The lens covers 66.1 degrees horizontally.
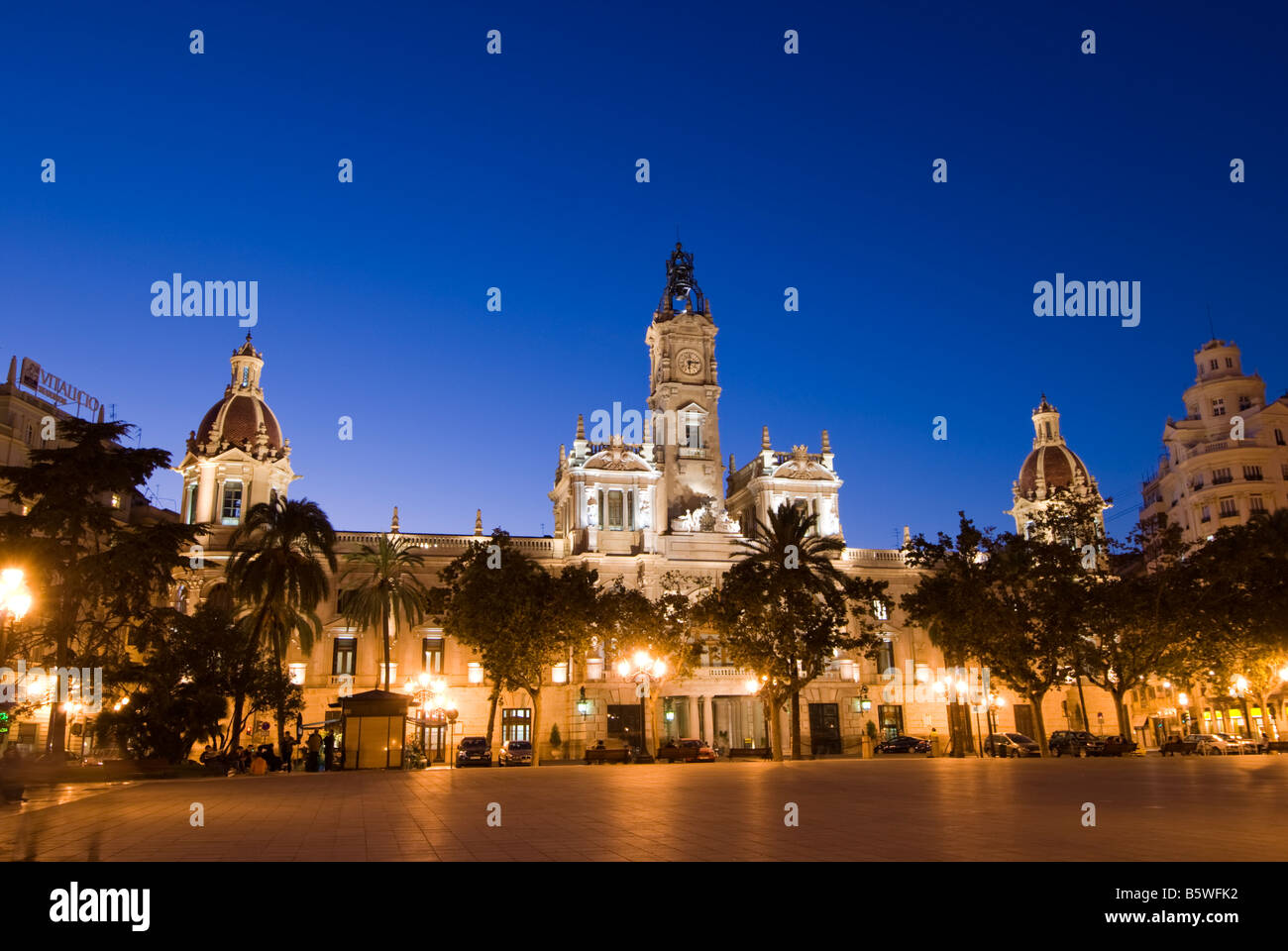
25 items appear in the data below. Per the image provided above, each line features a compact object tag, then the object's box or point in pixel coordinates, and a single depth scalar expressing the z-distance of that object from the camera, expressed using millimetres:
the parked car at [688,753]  58156
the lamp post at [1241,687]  60344
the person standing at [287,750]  48250
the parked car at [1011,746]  57562
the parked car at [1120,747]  55334
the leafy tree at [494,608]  54281
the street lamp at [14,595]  23328
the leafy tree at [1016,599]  53781
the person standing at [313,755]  47406
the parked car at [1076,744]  56156
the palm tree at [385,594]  59188
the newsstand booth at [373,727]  44312
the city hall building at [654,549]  69125
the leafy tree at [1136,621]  53344
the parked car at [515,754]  56469
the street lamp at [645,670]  57406
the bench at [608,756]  59062
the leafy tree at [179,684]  41062
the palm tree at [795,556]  55406
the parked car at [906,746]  65062
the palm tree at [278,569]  50156
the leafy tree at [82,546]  37875
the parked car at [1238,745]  57750
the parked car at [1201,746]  57750
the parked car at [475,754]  54625
